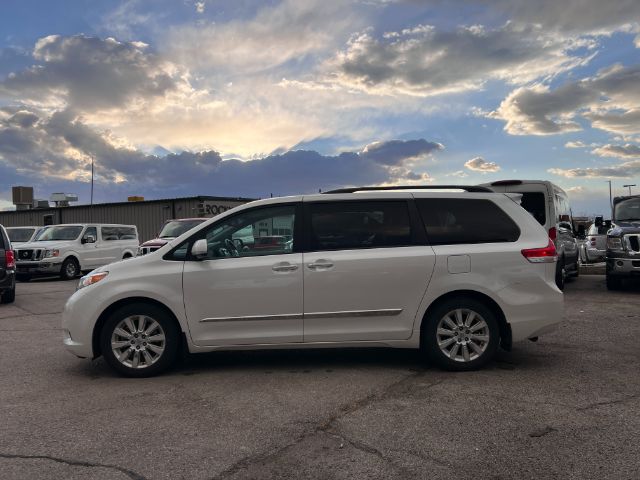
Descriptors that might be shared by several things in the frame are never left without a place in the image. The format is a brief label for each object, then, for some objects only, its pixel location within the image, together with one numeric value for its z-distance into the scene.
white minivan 5.27
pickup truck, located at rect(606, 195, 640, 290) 10.96
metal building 28.97
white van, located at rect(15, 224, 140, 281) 16.97
